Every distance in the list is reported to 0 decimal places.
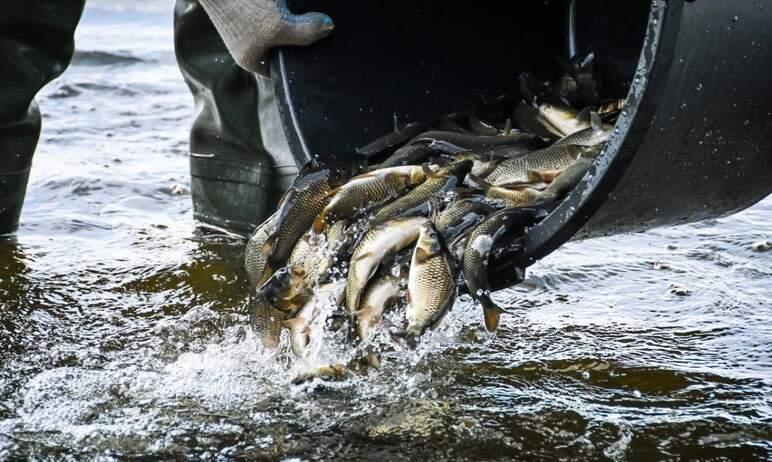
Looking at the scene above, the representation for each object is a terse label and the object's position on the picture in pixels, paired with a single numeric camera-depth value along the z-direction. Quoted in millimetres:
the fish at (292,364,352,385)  7020
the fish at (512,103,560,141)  8219
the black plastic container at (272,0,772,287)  5828
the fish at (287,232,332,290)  7012
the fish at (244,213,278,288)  7312
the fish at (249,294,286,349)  7496
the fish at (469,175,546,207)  6695
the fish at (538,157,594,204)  6579
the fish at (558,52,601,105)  8578
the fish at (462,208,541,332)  6176
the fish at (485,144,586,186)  7023
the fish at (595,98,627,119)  8102
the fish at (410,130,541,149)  7777
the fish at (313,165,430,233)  7004
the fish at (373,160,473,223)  6937
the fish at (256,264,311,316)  6969
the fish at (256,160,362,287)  7035
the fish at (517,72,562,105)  8398
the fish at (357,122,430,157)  7844
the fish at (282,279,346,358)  7023
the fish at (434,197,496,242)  6727
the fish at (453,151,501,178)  7434
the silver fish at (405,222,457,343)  6316
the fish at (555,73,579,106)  8547
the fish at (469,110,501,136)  8125
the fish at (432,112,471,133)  8234
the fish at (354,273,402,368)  6691
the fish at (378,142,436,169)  7477
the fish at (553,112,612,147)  7219
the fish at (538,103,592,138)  7988
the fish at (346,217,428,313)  6672
